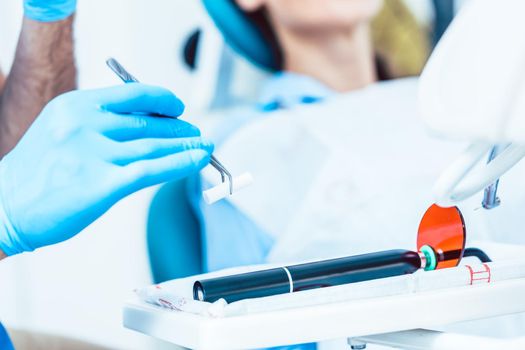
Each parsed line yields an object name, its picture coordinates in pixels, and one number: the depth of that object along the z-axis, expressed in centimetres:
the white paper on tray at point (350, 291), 103
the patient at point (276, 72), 153
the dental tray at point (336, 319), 100
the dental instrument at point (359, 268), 106
